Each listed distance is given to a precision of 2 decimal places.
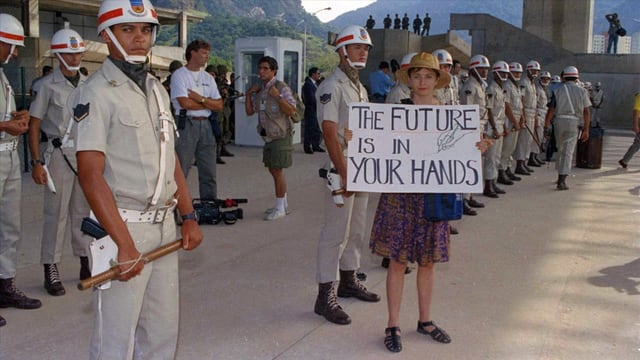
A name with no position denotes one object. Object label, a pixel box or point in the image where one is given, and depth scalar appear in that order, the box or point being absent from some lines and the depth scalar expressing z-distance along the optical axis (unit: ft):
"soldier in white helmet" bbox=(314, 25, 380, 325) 15.96
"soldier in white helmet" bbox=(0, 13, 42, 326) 15.71
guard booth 53.16
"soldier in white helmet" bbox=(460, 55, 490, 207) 32.50
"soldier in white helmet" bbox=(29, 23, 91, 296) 17.40
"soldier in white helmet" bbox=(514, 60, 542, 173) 42.16
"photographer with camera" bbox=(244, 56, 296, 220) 27.84
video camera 26.37
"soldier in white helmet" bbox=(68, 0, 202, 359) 9.44
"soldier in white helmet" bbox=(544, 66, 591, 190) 36.94
